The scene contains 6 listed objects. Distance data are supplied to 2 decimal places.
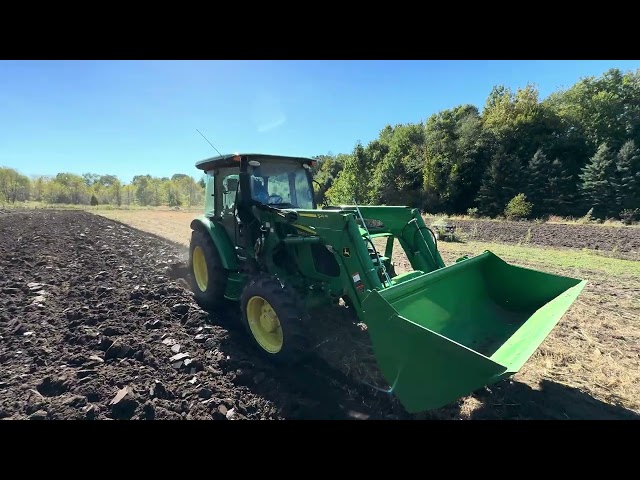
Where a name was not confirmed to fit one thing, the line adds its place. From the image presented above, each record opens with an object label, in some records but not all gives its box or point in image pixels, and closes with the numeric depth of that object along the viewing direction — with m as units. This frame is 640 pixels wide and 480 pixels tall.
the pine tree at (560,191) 27.80
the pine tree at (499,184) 29.88
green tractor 2.69
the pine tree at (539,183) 28.24
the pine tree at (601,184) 26.12
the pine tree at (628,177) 25.17
